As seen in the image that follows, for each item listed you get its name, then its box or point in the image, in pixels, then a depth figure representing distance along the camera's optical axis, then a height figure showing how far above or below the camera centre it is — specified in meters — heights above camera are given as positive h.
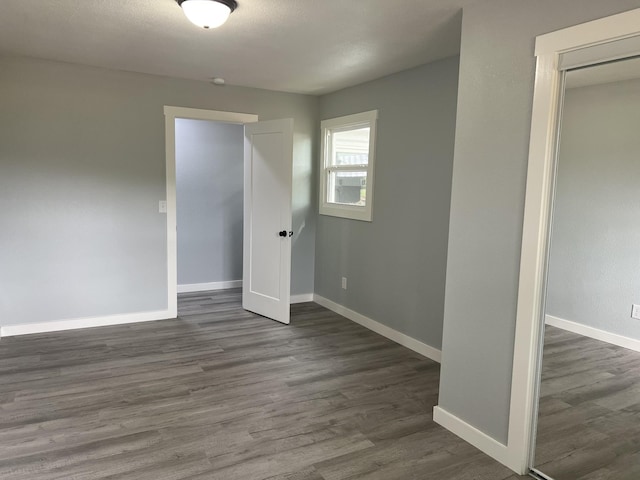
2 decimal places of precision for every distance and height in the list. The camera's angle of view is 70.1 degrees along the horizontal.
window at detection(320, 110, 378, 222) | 4.45 +0.27
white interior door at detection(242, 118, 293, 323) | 4.48 -0.28
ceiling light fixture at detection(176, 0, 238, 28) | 2.40 +0.93
